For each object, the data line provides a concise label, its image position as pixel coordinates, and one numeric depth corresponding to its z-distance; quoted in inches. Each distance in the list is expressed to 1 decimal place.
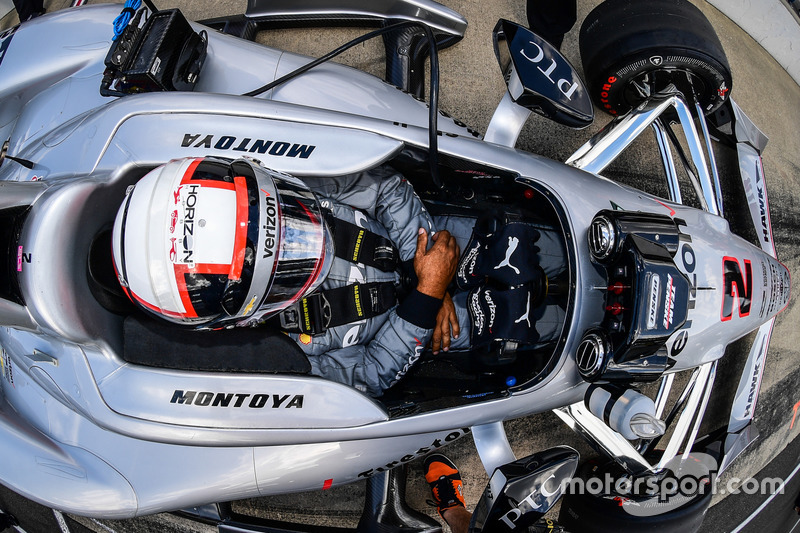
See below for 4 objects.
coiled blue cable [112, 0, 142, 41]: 70.4
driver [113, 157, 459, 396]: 49.0
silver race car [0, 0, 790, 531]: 57.4
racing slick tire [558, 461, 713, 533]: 85.1
